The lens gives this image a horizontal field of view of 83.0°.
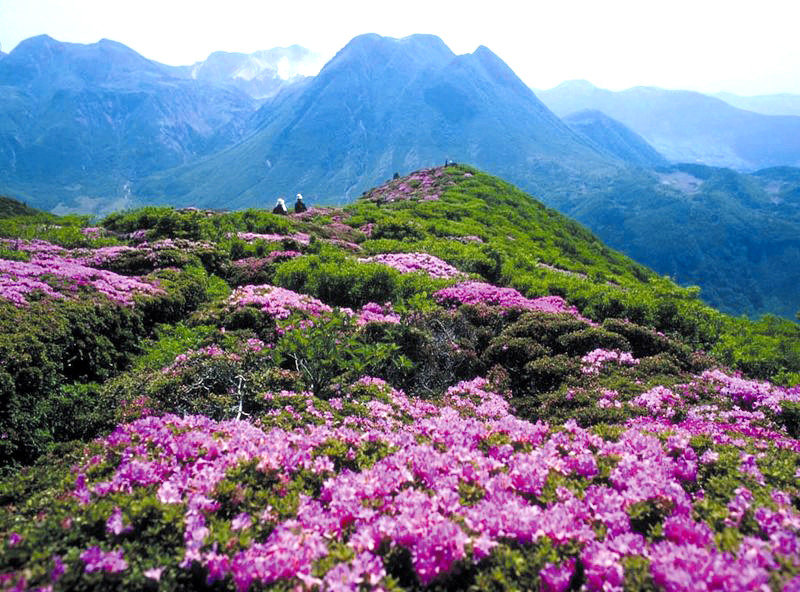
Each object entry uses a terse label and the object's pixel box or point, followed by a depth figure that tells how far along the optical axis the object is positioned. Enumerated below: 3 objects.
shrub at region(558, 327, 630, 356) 9.29
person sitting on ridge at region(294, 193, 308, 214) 35.88
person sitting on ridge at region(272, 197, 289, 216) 31.62
